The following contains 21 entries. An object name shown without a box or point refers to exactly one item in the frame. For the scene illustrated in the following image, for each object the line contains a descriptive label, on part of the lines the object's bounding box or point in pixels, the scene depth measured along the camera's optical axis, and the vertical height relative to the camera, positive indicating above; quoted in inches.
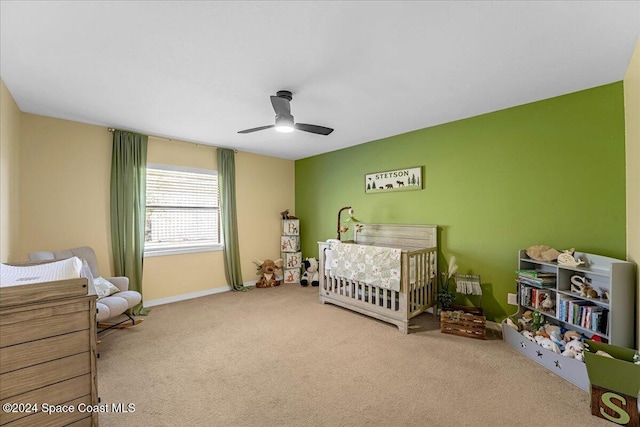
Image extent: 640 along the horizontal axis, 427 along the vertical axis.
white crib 120.1 -34.7
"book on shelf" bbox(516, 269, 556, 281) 101.3 -23.2
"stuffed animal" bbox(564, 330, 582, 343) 90.3 -41.6
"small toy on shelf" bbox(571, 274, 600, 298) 88.5 -25.4
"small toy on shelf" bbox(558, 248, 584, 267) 93.1 -16.7
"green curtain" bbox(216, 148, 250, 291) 181.6 +0.7
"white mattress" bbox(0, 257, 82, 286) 54.8 -11.2
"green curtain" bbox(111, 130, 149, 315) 141.0 +7.2
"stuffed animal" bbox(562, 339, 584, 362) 83.0 -42.9
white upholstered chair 105.1 -32.7
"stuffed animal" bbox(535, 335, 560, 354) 88.4 -43.8
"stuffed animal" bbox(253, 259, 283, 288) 193.0 -40.6
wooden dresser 50.2 -26.4
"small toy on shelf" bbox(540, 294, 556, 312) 98.8 -33.3
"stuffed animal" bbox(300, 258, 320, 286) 197.2 -42.7
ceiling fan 94.2 +37.3
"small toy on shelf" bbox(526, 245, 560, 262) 100.1 -15.2
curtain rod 141.2 +46.5
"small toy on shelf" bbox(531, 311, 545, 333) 101.2 -40.7
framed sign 148.5 +19.9
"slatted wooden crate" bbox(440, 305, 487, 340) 111.2 -45.5
